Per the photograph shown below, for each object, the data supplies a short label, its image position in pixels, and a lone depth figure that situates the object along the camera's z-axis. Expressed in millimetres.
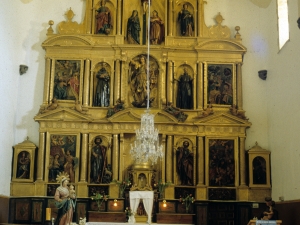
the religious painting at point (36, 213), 20922
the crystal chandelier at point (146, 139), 18594
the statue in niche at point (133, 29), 22797
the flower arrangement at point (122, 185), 21094
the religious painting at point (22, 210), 20969
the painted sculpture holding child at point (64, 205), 15961
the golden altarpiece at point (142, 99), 21484
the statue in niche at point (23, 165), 21344
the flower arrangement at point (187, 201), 20859
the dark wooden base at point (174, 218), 20250
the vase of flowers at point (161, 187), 21077
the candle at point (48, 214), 16250
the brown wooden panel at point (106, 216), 20250
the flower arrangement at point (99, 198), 20844
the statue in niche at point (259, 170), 21438
